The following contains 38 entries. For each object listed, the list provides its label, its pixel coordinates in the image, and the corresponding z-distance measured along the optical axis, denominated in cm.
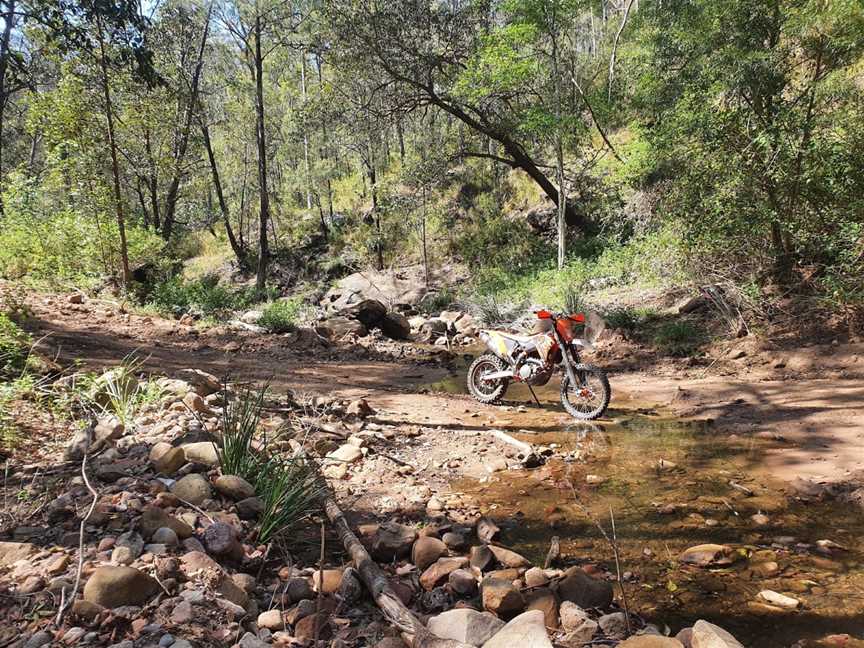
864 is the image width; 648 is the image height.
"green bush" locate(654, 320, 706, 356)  811
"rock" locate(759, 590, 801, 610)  245
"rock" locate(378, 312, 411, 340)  1215
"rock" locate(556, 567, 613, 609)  243
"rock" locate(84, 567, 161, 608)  194
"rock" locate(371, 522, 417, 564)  290
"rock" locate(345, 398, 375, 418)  564
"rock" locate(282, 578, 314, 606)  231
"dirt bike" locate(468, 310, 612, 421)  580
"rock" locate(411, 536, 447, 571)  285
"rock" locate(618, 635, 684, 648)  185
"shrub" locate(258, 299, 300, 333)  1108
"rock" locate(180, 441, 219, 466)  331
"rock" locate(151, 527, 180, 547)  241
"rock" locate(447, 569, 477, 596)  255
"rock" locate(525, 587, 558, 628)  229
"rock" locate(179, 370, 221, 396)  512
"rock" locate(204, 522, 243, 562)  247
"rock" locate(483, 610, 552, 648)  172
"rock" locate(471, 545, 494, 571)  284
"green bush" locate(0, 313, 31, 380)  425
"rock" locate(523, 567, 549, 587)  265
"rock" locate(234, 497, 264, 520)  288
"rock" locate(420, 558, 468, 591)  265
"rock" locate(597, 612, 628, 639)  214
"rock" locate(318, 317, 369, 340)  1120
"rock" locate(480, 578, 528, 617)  232
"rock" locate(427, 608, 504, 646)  194
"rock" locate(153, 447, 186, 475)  317
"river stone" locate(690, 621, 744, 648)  185
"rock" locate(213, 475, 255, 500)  297
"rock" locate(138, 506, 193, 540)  245
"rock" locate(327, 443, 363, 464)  435
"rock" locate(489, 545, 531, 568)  288
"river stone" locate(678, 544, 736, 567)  283
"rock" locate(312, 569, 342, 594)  240
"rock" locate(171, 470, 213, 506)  286
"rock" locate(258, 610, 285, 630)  207
